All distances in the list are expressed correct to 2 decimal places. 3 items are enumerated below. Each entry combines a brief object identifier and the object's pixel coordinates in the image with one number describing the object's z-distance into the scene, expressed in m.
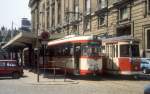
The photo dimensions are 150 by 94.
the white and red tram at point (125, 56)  14.56
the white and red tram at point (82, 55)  14.29
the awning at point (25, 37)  17.69
